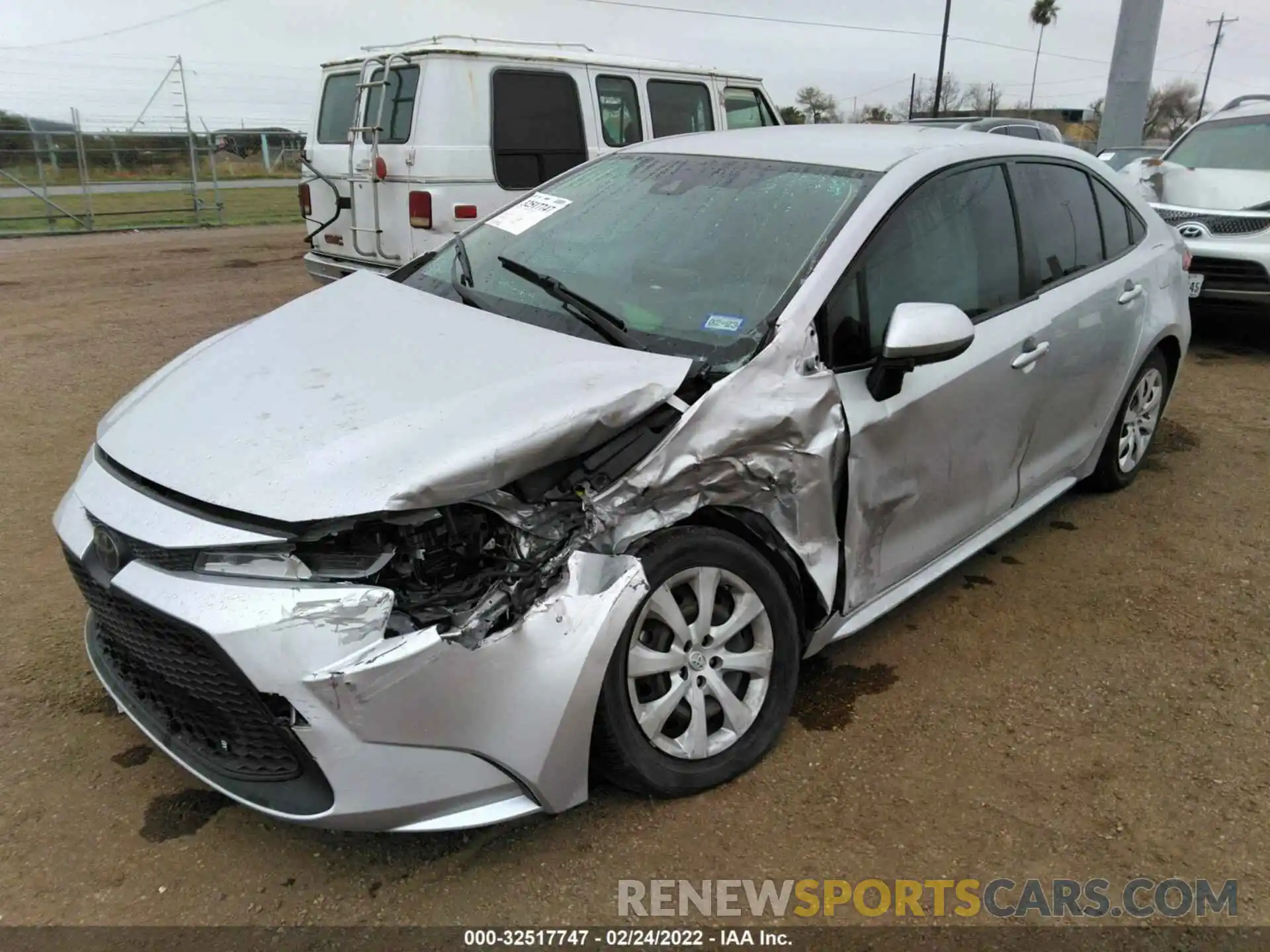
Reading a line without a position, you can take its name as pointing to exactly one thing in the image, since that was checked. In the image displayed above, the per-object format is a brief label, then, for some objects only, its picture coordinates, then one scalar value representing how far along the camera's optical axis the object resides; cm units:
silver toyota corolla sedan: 210
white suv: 728
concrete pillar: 1658
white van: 687
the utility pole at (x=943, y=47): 3269
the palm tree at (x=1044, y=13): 7400
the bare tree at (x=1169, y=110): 6406
